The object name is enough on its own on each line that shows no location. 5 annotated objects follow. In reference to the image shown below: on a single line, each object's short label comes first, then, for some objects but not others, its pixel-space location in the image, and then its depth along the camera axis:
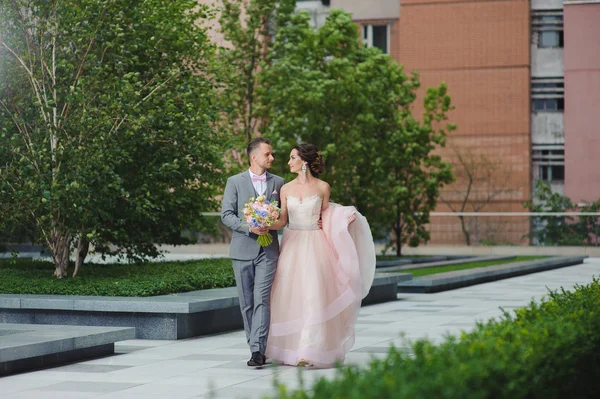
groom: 10.27
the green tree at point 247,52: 28.92
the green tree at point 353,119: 29.02
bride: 10.27
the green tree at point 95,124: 15.44
